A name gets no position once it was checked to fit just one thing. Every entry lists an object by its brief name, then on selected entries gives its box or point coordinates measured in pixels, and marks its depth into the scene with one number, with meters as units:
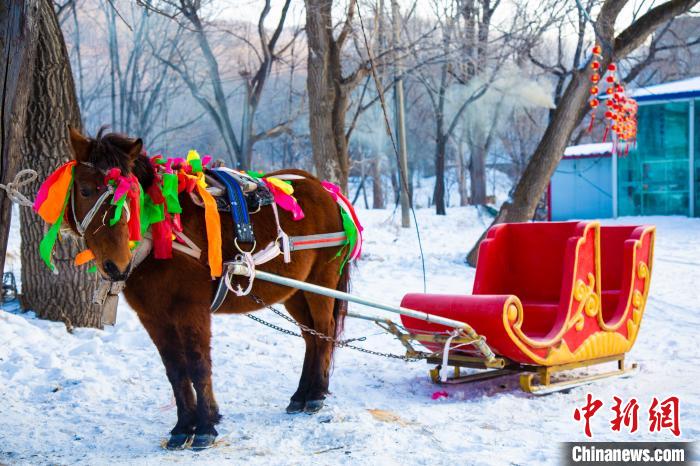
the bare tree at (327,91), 12.76
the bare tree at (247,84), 17.83
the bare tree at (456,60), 17.23
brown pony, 4.20
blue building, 19.86
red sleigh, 5.54
